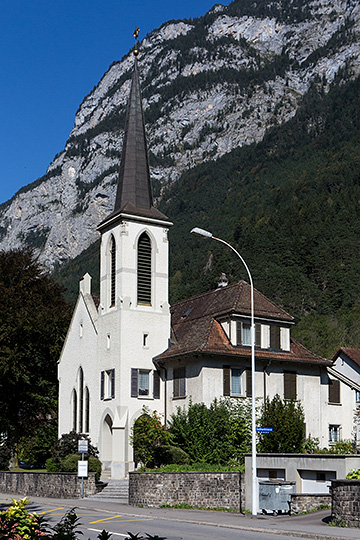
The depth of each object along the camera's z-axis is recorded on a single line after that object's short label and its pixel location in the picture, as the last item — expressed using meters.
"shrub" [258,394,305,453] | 34.09
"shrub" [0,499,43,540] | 9.94
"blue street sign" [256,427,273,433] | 24.64
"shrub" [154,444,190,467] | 34.72
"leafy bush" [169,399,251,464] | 35.31
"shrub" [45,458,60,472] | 39.72
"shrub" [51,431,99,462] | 40.22
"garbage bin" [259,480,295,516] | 24.56
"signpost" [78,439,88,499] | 33.88
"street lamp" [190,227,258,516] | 23.81
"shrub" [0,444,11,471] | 47.90
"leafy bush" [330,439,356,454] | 34.24
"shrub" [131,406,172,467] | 36.12
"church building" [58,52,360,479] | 38.53
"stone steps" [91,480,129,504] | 33.89
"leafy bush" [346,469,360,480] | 22.00
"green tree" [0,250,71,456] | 46.94
